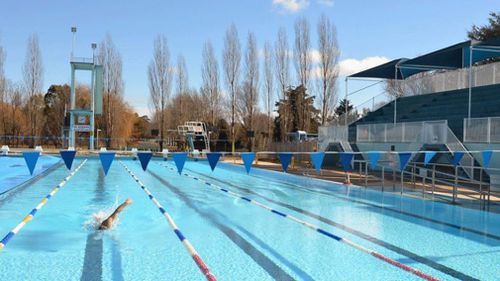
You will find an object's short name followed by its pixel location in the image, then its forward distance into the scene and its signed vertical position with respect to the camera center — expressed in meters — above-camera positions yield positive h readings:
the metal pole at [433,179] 12.14 -0.82
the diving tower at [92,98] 37.18 +3.40
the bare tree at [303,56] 38.28 +7.12
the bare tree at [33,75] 43.53 +5.90
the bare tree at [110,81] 44.84 +5.70
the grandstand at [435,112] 16.38 +1.83
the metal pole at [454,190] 11.71 -1.05
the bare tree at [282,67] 40.22 +6.53
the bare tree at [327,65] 36.78 +6.19
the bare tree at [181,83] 46.02 +5.79
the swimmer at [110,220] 8.37 -1.40
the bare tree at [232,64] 41.66 +6.92
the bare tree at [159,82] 44.47 +5.58
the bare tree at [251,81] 40.97 +5.39
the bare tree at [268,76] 40.88 +5.83
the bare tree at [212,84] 44.00 +5.44
